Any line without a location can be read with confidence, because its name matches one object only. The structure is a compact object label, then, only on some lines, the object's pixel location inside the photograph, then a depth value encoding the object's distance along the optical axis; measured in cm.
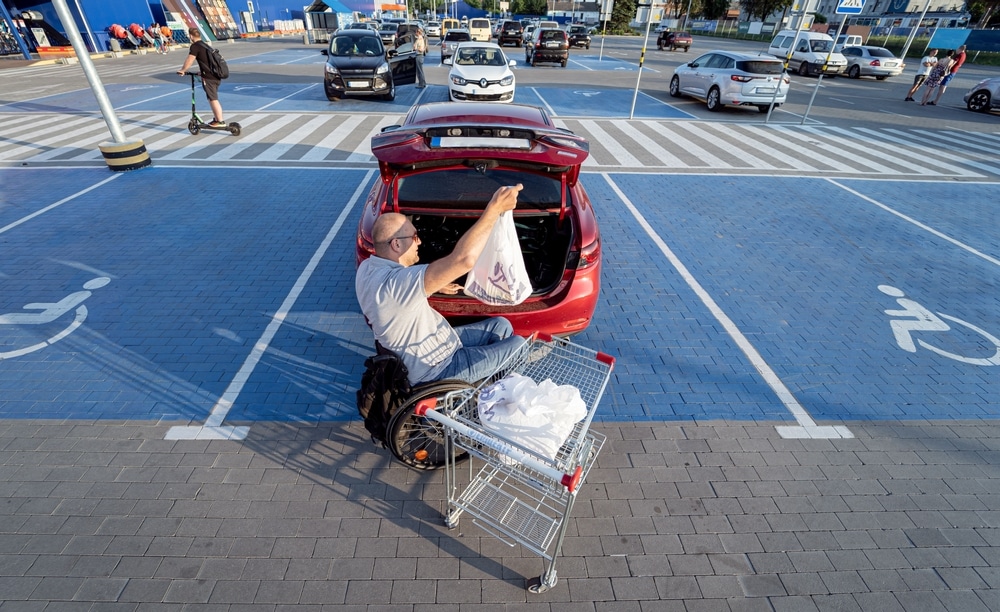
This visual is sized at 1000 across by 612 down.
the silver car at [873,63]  2462
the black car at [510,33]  3697
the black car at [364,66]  1405
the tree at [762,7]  5679
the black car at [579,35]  3594
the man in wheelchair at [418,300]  244
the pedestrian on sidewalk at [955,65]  1655
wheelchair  268
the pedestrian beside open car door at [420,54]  1659
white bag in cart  233
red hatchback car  340
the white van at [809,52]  2422
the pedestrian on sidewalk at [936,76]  1686
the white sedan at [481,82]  1345
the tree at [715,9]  6662
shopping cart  226
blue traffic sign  1261
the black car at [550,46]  2483
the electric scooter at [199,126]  1066
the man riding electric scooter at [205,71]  982
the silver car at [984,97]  1636
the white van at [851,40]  3143
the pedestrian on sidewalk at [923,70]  1781
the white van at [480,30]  3165
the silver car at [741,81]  1404
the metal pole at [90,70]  754
